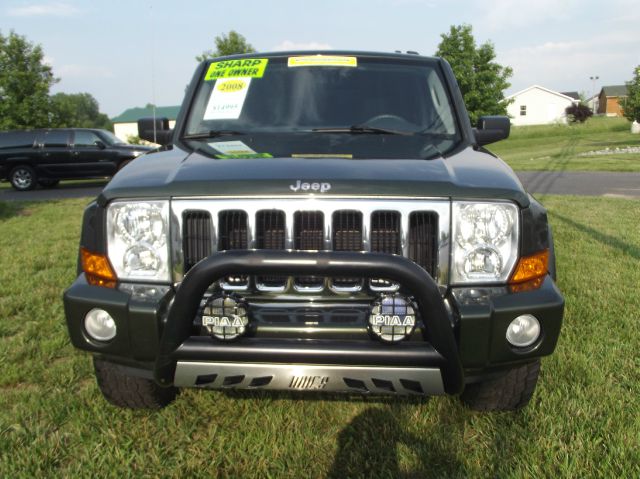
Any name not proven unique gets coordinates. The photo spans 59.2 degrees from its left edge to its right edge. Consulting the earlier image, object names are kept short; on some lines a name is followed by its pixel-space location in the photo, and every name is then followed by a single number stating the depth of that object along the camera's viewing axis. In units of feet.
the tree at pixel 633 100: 119.14
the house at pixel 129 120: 278.05
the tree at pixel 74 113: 81.71
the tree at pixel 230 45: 85.15
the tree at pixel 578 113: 189.06
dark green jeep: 6.75
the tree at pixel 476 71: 116.16
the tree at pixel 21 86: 76.48
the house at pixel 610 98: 287.40
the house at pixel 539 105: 257.34
